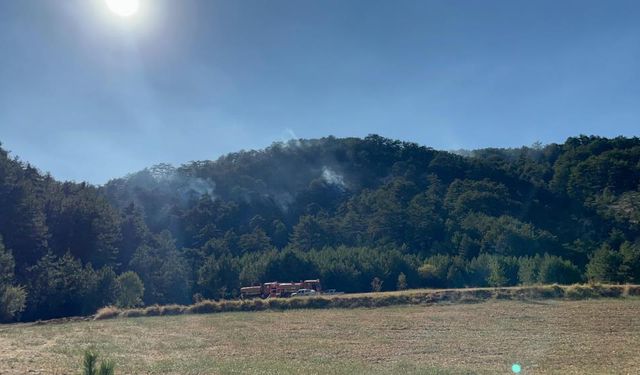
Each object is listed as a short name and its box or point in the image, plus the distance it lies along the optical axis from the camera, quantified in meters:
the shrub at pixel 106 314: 45.19
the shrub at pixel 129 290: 61.36
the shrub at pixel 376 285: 71.22
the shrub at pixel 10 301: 47.00
